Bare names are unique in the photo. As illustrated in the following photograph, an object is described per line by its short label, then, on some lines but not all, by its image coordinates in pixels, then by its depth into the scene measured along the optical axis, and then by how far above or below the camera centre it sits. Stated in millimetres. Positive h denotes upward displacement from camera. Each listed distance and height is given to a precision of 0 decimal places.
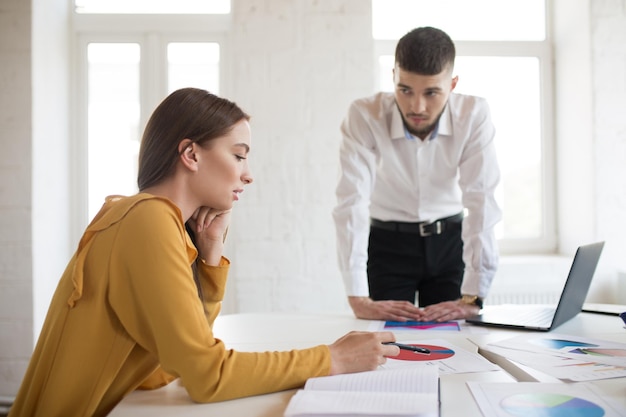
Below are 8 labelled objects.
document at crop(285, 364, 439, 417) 833 -277
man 1872 +82
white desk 923 -303
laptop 1486 -288
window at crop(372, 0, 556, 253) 3283 +688
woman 948 -203
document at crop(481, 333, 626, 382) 1070 -294
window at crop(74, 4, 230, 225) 3076 +754
